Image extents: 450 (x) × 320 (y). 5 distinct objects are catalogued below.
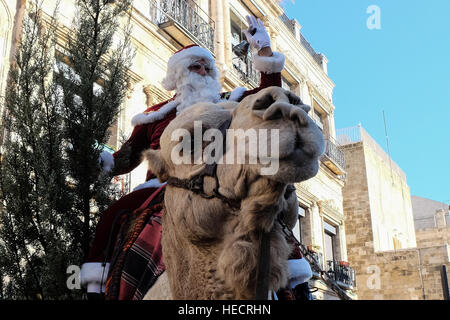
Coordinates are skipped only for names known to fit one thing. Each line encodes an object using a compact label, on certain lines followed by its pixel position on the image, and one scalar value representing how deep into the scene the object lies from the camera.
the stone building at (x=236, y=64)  9.35
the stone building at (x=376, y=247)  24.52
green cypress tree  3.49
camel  1.38
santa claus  2.40
